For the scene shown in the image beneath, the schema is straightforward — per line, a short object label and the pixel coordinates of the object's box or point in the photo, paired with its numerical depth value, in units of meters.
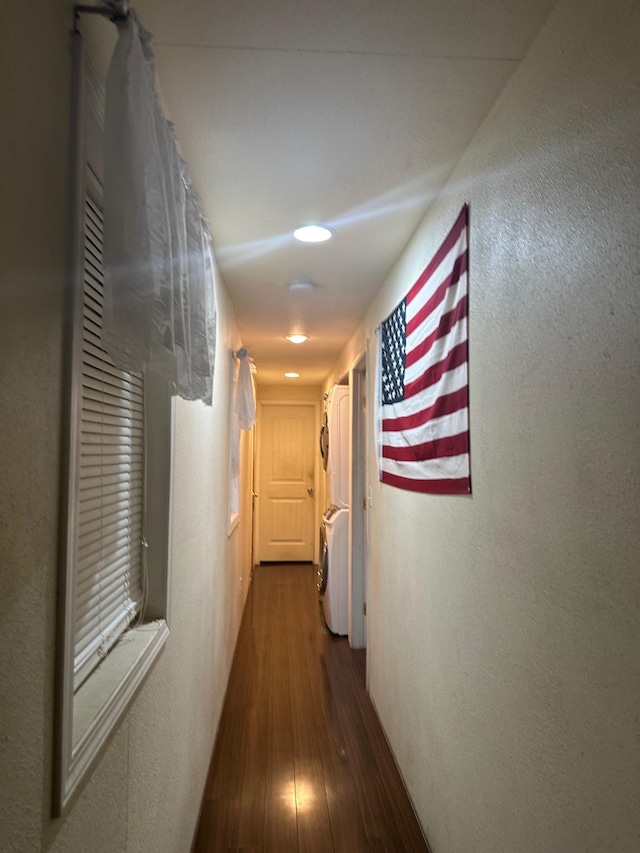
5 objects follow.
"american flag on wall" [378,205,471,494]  1.48
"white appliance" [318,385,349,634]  3.86
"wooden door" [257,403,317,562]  6.55
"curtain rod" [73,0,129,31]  0.78
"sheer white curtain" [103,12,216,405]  0.75
